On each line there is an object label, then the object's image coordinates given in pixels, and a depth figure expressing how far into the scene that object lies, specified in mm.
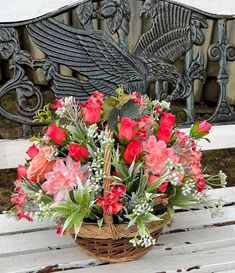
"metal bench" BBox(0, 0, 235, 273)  1251
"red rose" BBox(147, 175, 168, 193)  1107
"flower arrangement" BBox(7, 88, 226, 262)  1072
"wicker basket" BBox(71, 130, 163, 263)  1102
